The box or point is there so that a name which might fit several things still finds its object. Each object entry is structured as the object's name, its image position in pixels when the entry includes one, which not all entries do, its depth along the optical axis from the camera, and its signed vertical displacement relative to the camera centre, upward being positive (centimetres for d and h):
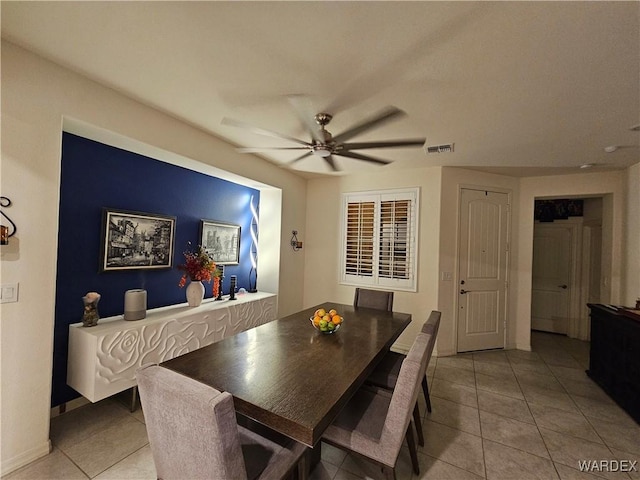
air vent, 288 +110
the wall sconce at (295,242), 438 +0
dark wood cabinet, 243 -103
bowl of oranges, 210 -63
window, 389 +10
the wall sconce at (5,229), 160 +1
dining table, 116 -73
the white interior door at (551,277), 475 -48
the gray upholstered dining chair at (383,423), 134 -103
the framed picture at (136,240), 240 -4
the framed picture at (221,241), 333 -2
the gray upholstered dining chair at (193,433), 97 -76
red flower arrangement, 286 -32
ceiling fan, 170 +77
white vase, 291 -61
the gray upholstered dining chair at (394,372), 192 -102
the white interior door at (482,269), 382 -30
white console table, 200 -92
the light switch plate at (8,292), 163 -38
